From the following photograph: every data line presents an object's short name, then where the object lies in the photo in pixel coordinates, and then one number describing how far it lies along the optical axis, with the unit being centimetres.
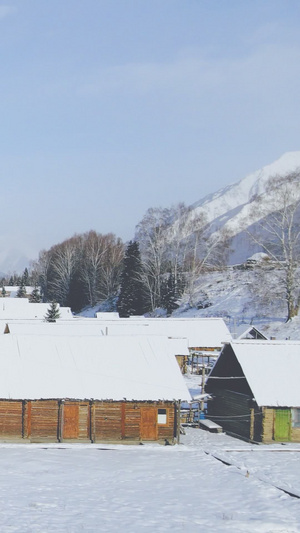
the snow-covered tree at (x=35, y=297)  11328
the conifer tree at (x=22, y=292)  13412
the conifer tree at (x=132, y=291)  8681
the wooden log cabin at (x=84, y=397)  3081
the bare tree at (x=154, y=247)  8444
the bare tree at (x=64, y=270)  11169
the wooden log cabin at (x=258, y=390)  3334
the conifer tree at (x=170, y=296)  8119
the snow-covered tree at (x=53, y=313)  7500
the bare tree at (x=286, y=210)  5984
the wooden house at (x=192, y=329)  5832
